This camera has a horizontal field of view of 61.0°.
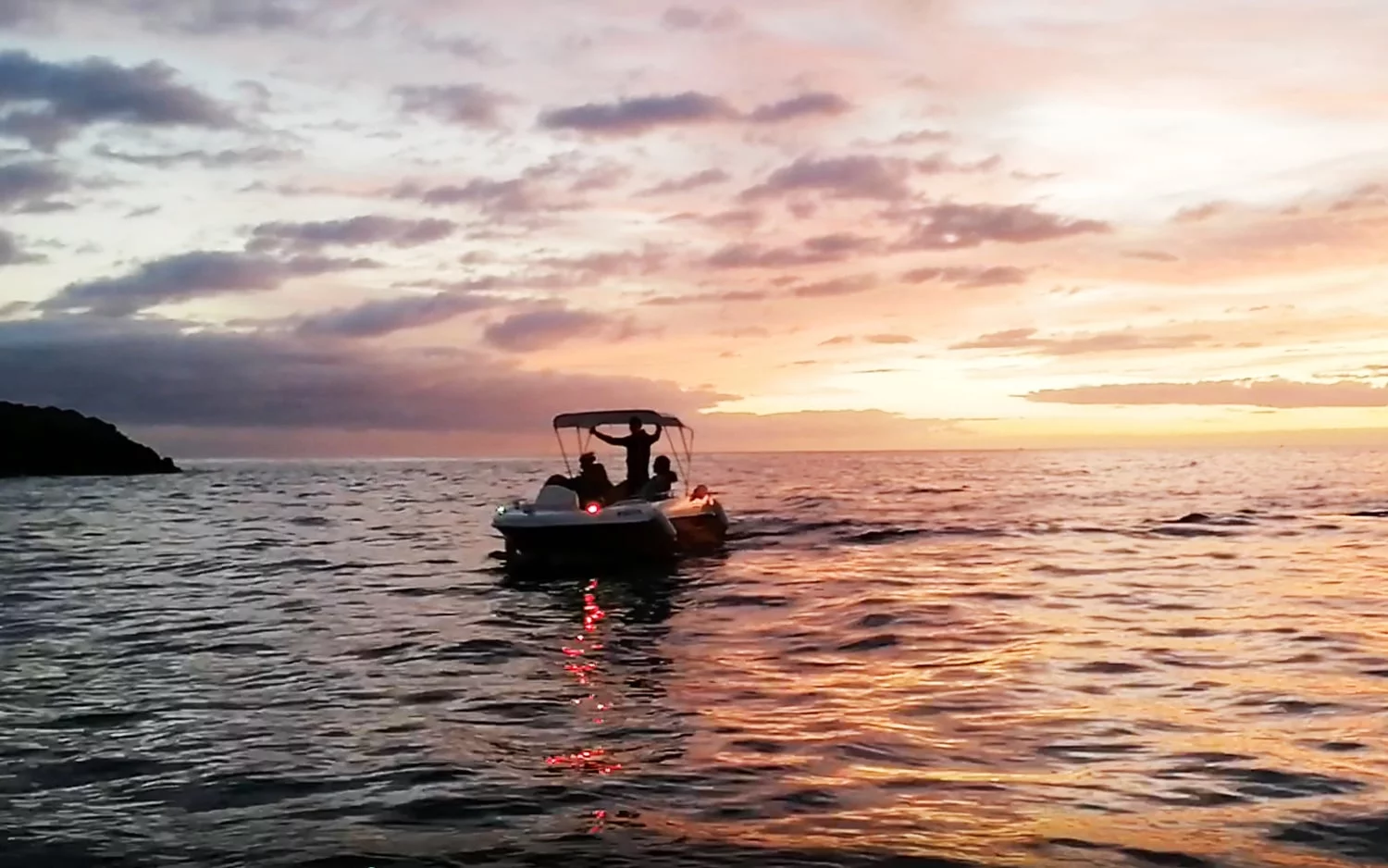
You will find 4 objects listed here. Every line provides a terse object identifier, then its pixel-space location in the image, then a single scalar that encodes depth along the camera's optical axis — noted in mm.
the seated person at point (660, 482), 26094
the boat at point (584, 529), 23406
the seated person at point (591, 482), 25391
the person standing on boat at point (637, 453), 26188
